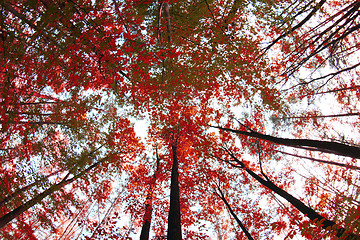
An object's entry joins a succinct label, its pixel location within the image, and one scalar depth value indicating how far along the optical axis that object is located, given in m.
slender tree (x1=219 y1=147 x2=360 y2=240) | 3.51
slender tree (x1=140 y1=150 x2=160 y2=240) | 6.61
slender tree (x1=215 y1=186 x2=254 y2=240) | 5.69
